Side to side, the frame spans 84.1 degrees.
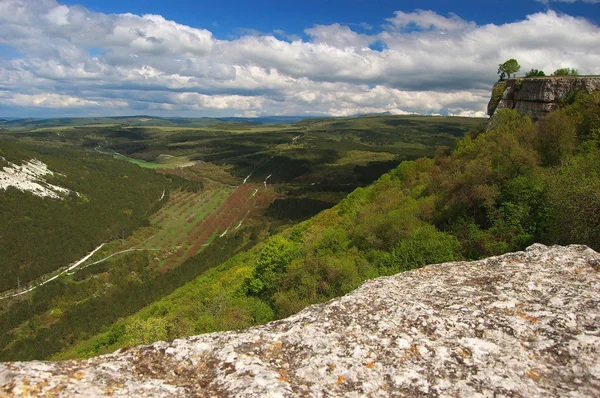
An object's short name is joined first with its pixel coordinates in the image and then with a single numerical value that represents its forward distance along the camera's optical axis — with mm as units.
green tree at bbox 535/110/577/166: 33812
